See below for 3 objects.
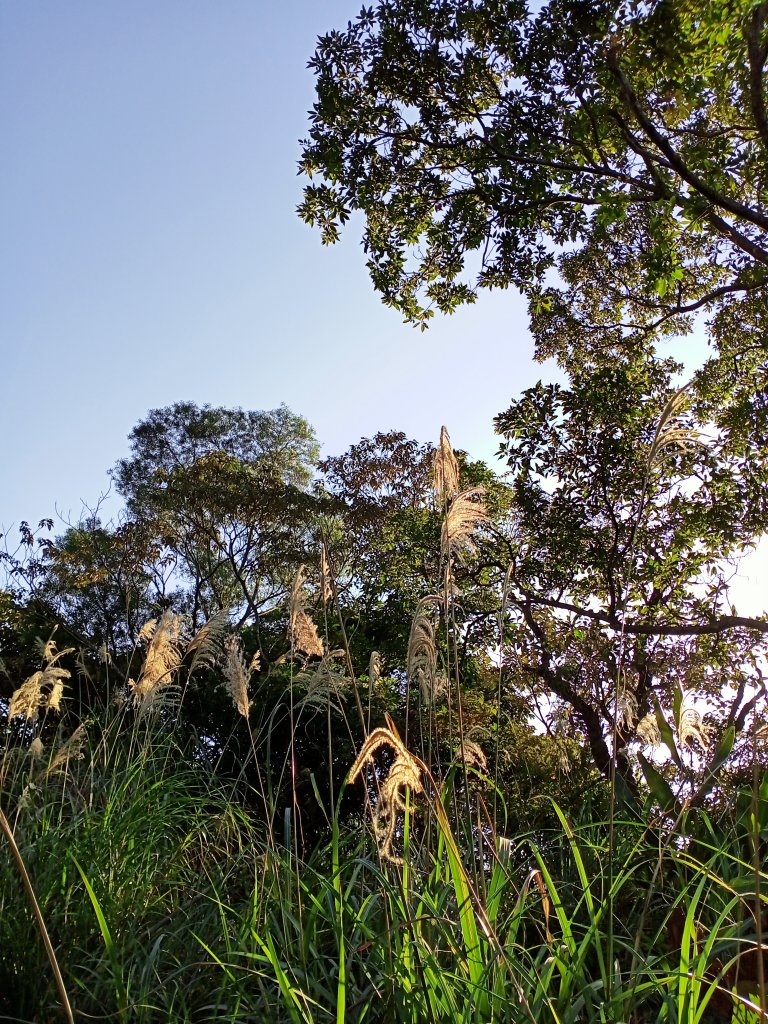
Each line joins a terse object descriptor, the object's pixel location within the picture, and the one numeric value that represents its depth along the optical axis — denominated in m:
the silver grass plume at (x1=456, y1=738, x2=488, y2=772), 2.38
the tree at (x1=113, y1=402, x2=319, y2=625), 13.38
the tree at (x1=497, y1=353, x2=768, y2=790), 7.85
